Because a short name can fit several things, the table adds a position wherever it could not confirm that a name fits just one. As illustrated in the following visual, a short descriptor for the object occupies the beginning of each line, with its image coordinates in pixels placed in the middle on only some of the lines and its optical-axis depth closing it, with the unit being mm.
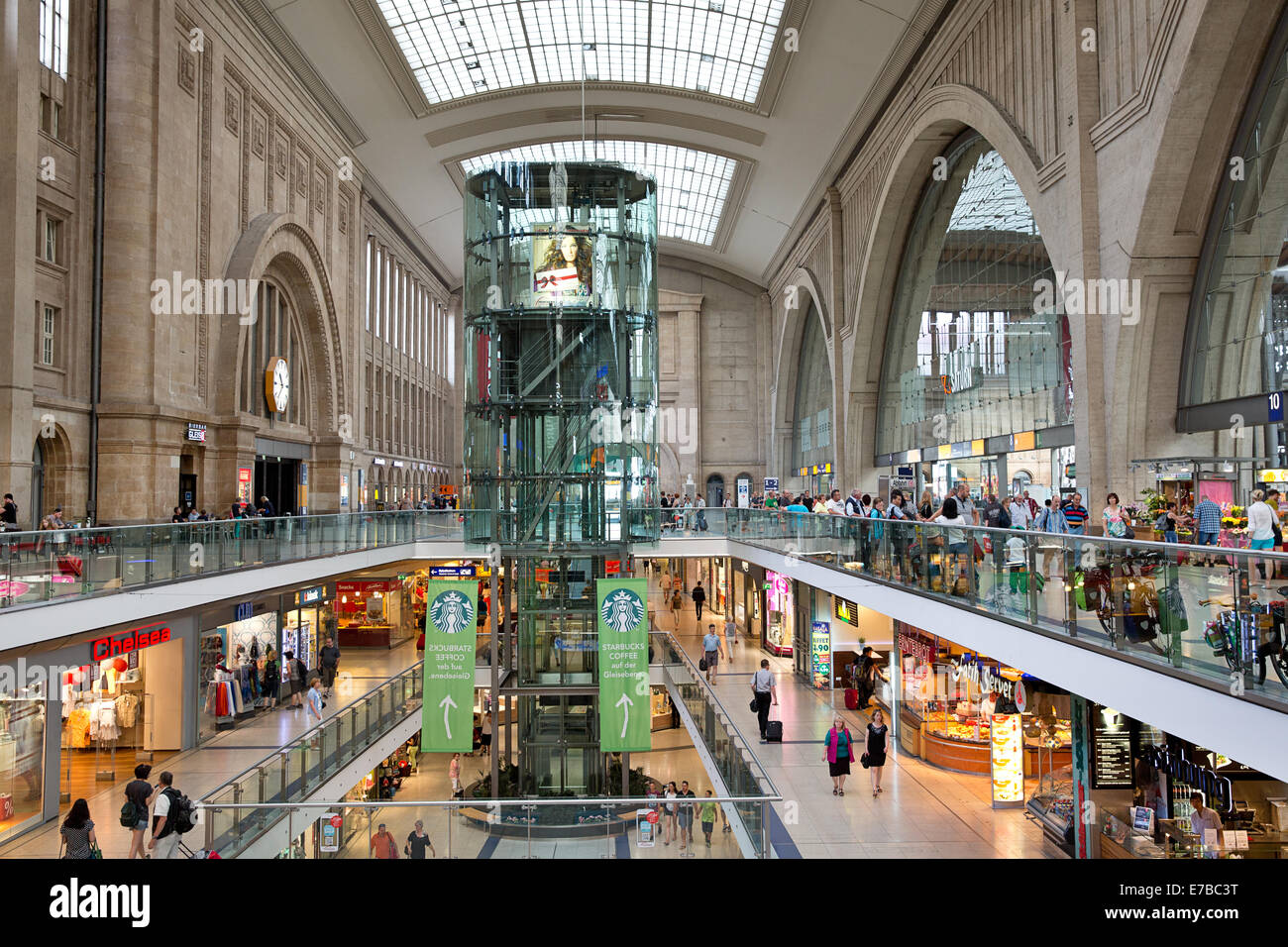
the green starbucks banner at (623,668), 15133
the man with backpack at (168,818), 10664
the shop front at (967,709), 13688
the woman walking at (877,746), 14359
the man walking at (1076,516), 11242
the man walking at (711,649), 23022
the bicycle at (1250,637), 5957
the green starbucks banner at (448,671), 15219
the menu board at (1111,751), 10781
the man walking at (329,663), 22906
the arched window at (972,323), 21406
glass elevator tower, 20703
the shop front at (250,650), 18078
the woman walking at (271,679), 20578
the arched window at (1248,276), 14031
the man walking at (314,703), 19047
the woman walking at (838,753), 13953
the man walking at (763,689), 17516
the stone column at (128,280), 20078
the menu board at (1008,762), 13719
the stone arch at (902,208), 19734
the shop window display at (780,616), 25739
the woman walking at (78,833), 10109
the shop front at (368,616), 29562
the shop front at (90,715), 12672
